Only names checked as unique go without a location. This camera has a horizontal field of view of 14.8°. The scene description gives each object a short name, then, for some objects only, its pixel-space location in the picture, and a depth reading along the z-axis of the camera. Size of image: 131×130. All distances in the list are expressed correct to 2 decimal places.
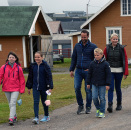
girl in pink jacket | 10.82
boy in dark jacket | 10.98
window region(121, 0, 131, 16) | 38.48
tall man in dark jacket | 11.67
